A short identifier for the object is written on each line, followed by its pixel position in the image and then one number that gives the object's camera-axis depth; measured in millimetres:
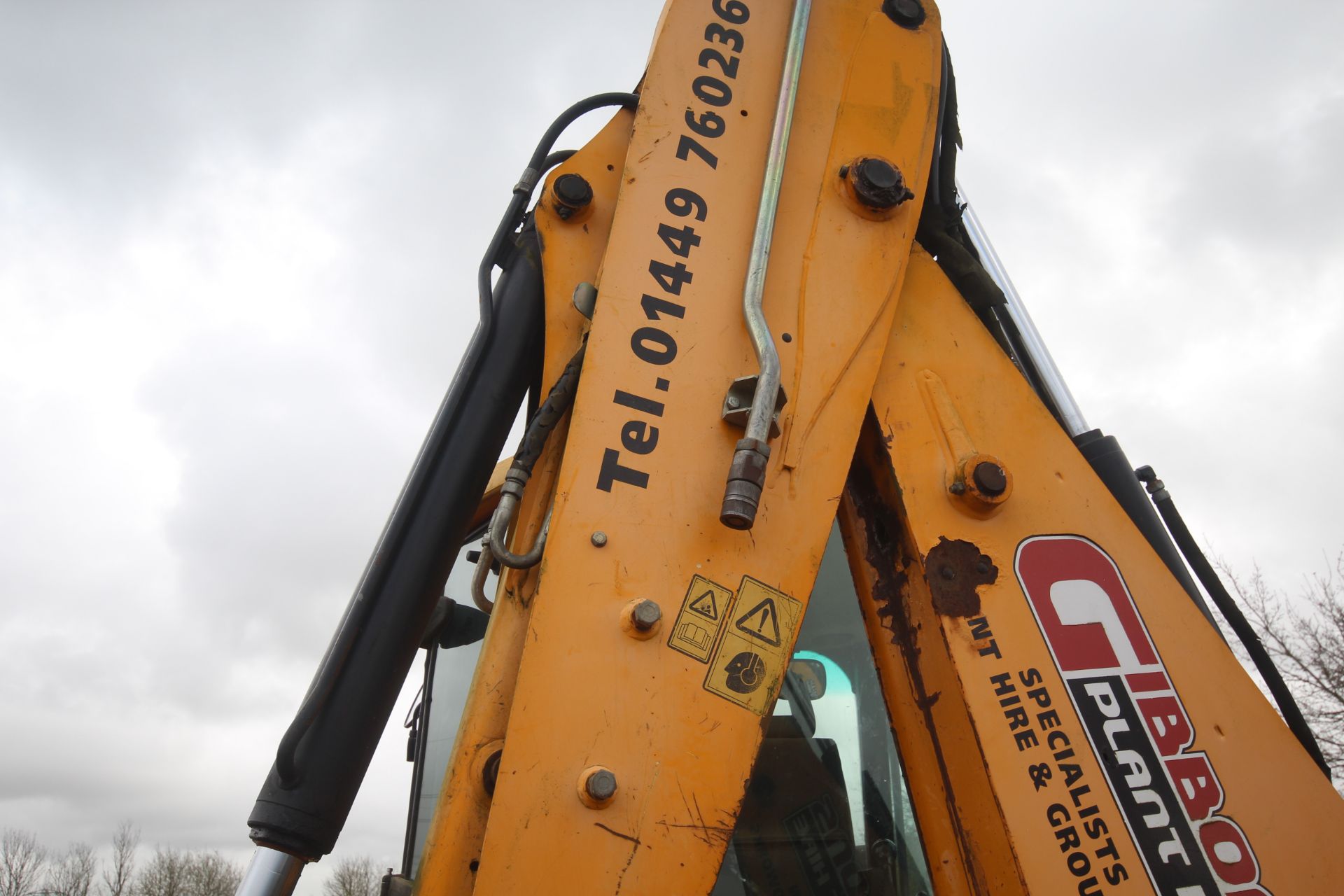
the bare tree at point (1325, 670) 10859
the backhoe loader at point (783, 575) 1225
